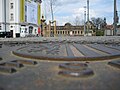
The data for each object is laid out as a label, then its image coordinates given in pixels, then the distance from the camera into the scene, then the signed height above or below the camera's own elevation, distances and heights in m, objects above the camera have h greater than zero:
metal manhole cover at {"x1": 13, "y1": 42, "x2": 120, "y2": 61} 1.75 -0.26
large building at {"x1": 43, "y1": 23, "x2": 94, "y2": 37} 36.65 +4.44
